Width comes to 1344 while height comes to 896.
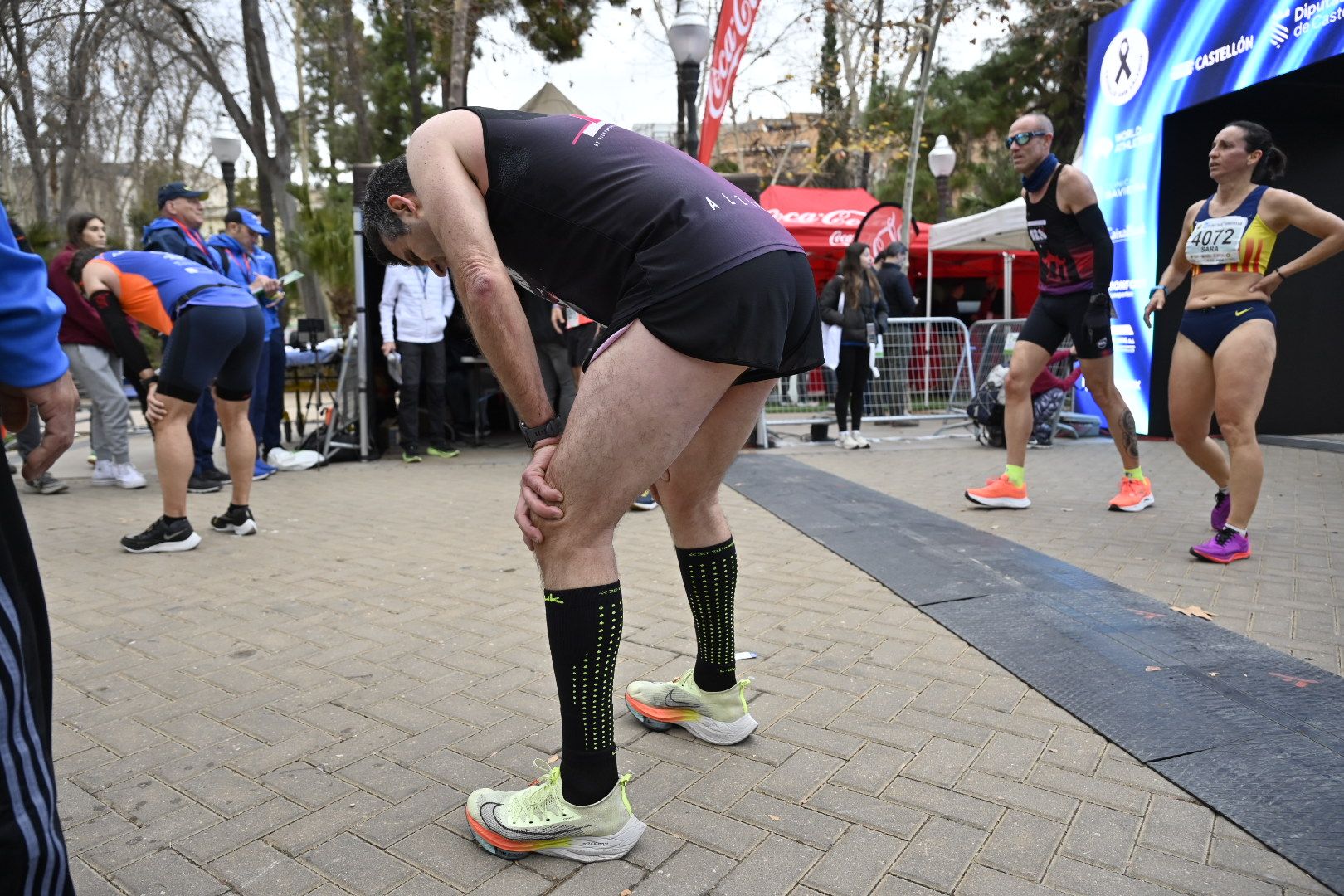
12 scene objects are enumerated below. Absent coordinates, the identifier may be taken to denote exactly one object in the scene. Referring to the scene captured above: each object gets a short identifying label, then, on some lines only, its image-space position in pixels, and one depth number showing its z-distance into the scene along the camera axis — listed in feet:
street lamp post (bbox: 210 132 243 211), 43.80
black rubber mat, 6.77
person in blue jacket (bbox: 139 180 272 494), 19.49
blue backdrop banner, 23.89
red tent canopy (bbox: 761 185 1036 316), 49.01
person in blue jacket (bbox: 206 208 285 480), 23.80
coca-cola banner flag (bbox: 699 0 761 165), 24.89
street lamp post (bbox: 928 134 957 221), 51.37
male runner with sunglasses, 16.92
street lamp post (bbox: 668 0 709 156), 27.79
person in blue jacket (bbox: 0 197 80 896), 4.10
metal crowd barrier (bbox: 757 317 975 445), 34.68
